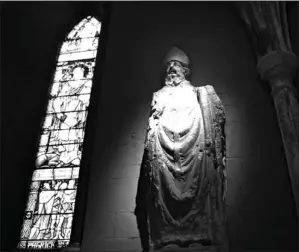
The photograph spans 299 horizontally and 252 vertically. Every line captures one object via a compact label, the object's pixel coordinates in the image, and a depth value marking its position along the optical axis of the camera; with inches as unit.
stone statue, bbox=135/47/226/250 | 136.2
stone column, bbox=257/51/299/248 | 156.0
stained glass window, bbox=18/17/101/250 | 177.9
